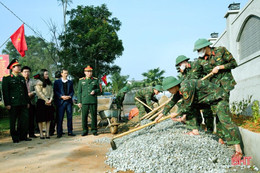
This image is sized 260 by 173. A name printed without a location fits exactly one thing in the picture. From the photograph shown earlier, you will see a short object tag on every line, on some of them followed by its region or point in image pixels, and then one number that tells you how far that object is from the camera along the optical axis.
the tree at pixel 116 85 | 23.14
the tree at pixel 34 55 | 43.66
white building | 5.36
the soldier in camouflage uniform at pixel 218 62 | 4.16
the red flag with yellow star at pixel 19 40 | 9.34
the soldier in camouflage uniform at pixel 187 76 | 4.21
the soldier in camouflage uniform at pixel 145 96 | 7.04
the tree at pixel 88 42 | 20.95
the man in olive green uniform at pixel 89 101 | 5.79
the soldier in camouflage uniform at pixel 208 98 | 3.25
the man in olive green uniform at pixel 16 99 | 5.10
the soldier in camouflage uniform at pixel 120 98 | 8.58
